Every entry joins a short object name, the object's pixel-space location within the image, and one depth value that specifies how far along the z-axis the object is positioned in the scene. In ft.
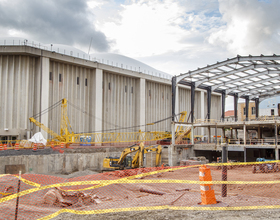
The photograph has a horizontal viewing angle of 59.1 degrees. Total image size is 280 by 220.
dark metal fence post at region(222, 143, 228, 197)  28.47
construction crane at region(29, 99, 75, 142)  122.42
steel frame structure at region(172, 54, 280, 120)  112.36
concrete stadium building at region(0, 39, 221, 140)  120.26
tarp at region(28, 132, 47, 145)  110.93
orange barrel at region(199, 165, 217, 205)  25.76
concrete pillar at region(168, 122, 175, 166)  108.33
